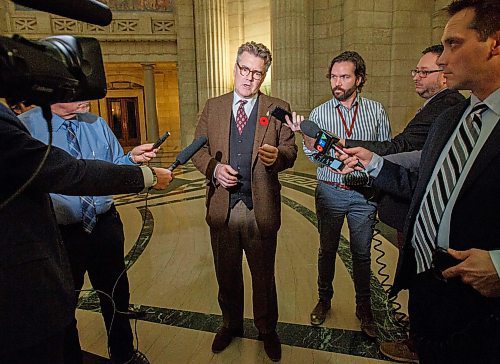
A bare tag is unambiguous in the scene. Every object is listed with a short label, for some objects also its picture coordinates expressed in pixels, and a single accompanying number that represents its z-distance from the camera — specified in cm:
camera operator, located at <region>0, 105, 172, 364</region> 98
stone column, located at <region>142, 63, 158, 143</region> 1284
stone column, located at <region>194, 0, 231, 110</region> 1055
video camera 71
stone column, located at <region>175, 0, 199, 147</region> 1136
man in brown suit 201
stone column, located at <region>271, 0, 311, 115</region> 852
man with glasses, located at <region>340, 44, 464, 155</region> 199
